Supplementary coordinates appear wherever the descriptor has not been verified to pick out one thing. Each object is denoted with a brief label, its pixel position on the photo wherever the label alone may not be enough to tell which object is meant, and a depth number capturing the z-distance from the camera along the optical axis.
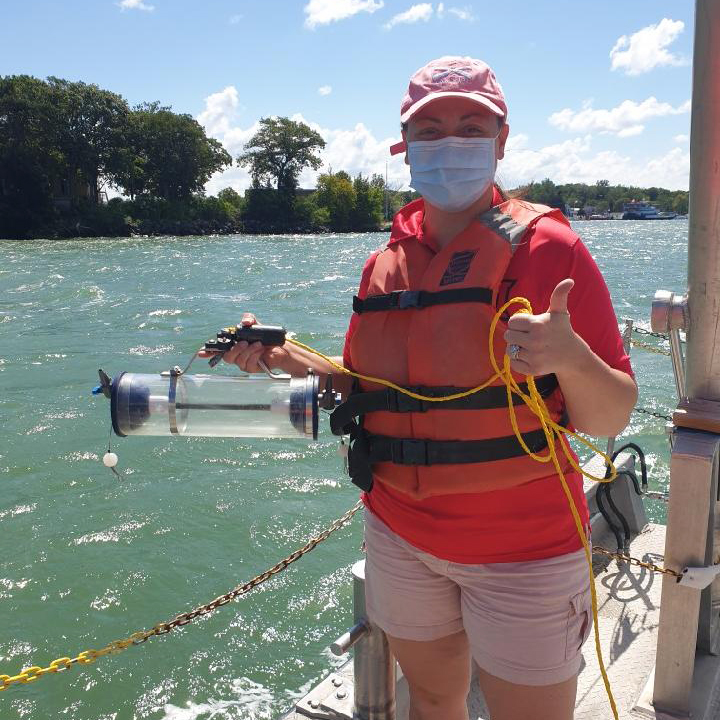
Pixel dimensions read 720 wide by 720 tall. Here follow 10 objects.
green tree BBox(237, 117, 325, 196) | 87.81
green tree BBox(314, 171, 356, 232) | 85.50
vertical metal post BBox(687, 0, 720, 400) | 2.10
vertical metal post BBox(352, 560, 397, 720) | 2.43
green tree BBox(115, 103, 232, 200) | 71.19
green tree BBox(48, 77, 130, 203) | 65.69
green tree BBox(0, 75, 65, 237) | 62.16
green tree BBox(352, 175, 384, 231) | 86.50
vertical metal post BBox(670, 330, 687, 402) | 2.53
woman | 1.81
